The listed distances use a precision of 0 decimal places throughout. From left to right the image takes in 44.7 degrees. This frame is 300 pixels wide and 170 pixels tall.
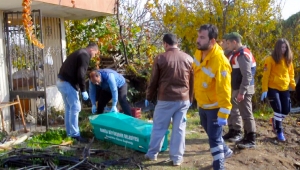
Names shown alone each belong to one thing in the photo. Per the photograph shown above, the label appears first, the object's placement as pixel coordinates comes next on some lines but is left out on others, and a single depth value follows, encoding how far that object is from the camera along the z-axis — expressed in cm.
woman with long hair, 665
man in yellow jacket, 445
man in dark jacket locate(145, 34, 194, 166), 520
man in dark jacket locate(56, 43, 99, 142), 629
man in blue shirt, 680
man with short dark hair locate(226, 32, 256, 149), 595
